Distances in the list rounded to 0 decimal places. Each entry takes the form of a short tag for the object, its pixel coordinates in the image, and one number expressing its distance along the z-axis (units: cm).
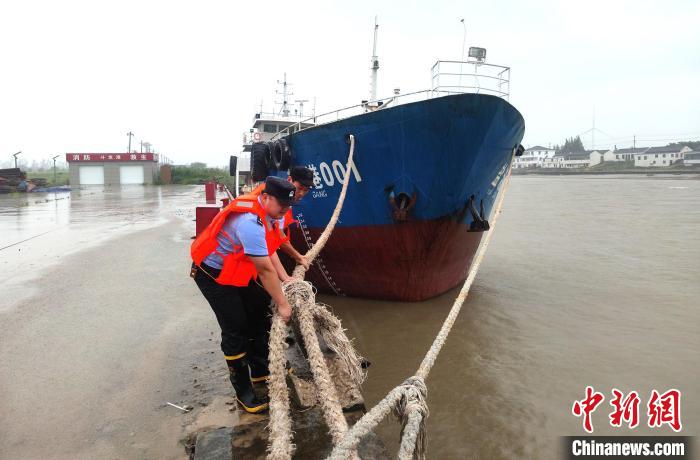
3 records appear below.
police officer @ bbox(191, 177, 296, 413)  263
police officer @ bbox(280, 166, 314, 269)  327
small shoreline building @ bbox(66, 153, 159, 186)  4116
